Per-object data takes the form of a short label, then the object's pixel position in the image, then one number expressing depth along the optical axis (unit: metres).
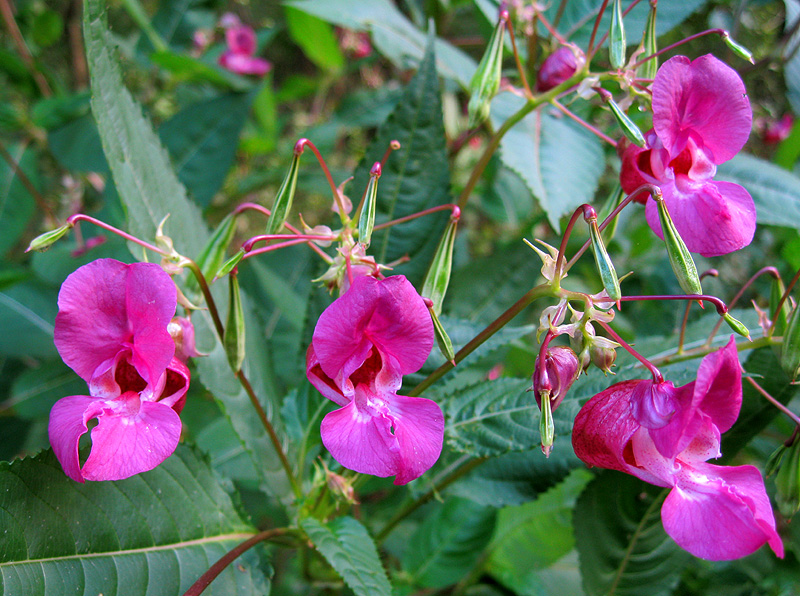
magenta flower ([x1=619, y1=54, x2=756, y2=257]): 0.13
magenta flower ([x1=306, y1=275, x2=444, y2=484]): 0.12
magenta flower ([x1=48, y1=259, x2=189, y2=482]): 0.12
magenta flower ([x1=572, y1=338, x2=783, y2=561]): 0.11
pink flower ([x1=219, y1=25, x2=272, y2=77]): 0.46
